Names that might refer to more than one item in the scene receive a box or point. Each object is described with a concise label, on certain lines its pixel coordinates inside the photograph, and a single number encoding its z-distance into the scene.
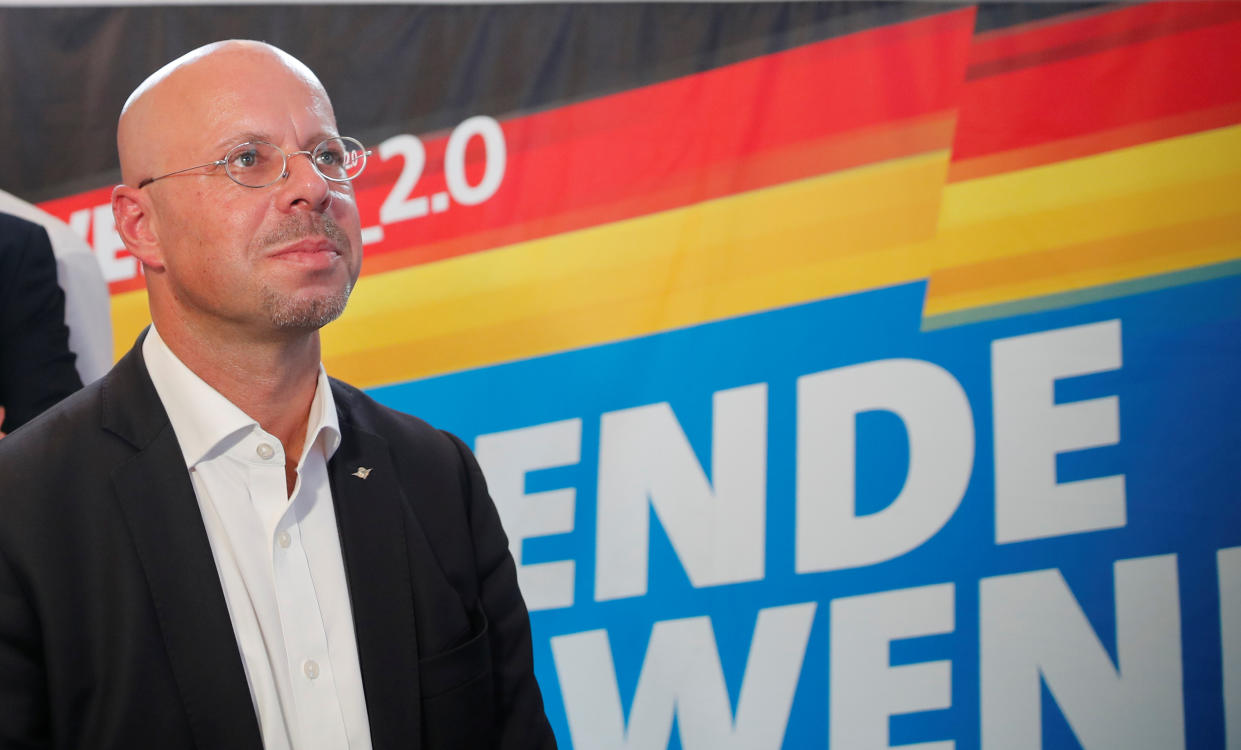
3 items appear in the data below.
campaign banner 2.51
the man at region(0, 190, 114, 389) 2.76
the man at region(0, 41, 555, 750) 1.15
